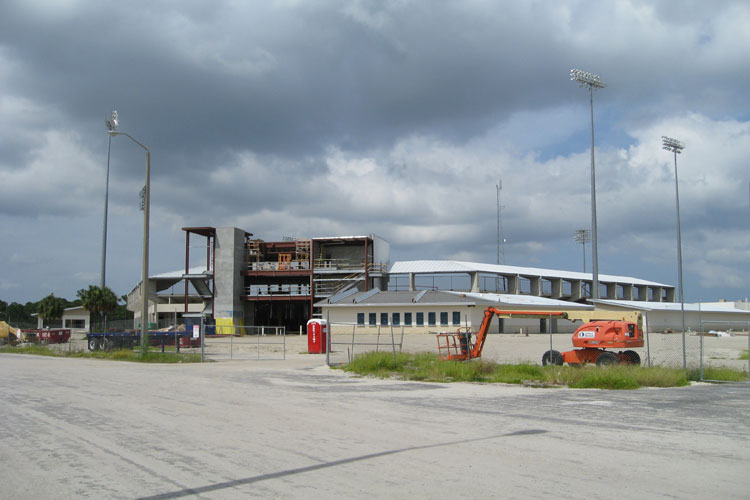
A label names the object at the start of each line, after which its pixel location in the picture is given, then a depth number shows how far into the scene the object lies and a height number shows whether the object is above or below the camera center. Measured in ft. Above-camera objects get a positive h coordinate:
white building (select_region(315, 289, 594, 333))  184.14 -0.85
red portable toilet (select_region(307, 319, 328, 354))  115.65 -6.12
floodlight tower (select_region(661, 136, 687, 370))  216.33 +57.08
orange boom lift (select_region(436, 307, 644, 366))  71.46 -3.61
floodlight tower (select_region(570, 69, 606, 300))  219.82 +48.96
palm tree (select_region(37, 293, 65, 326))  197.77 -0.66
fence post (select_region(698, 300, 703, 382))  61.11 -6.34
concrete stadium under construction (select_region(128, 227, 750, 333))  202.80 +8.32
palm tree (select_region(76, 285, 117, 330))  182.29 +1.81
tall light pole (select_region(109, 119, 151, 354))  96.43 +9.69
